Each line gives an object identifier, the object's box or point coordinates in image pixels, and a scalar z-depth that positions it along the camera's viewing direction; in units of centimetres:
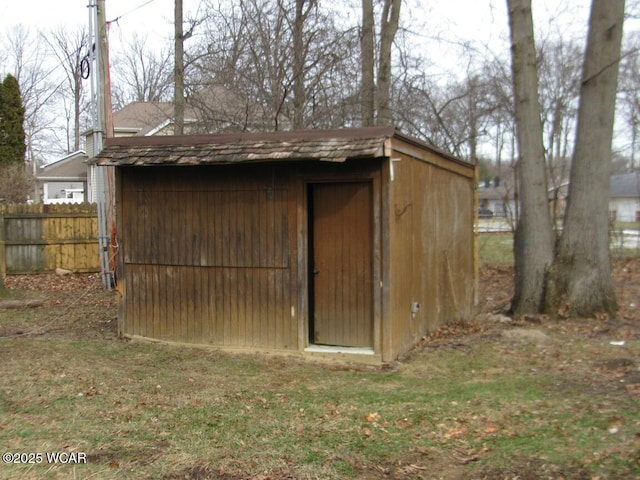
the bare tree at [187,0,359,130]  1711
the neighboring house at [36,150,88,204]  3541
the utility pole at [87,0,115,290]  1425
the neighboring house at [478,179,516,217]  6169
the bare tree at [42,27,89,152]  4748
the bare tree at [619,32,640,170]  1952
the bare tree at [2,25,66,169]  4441
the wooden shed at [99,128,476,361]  802
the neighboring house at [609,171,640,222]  6340
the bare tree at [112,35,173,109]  2317
